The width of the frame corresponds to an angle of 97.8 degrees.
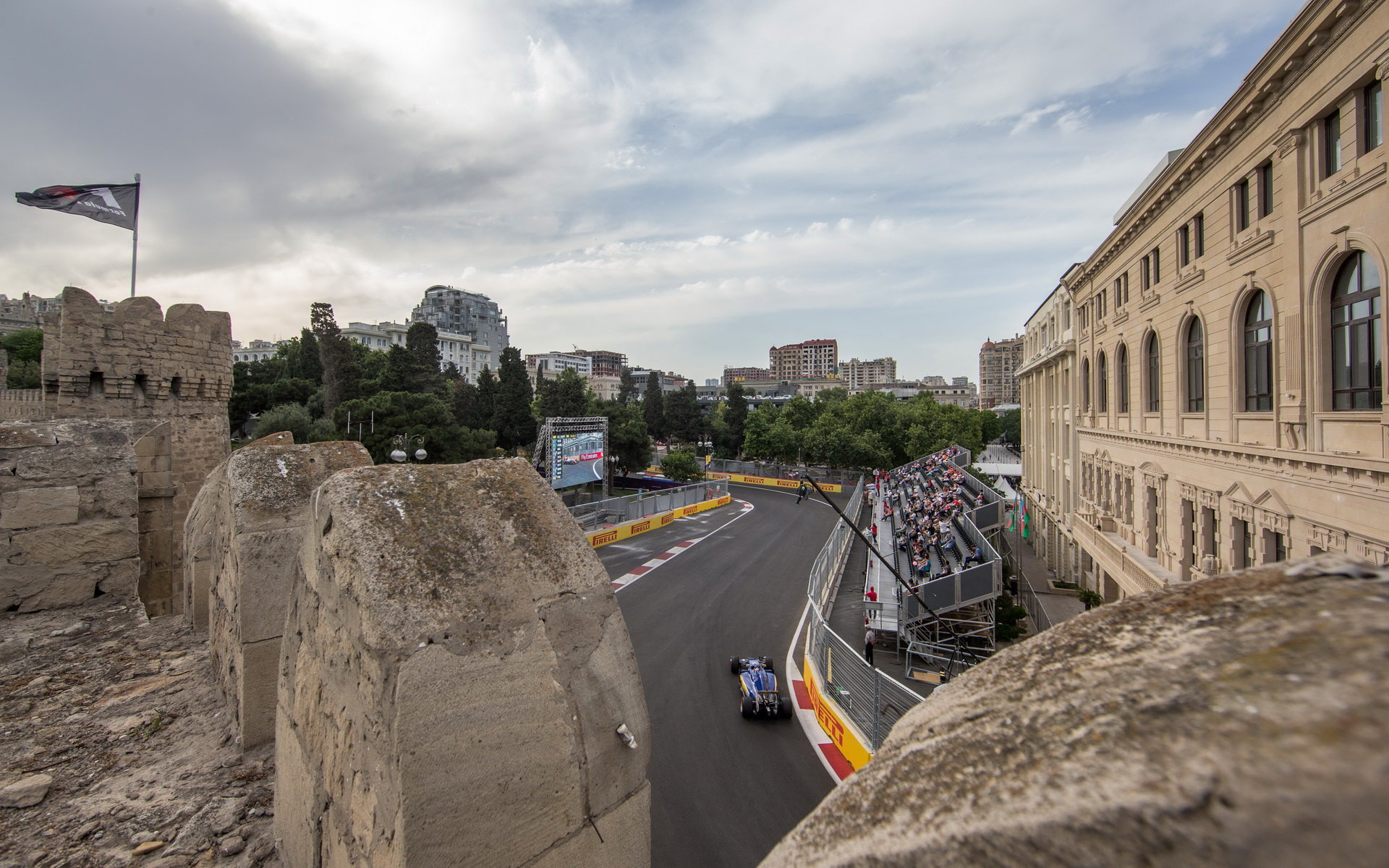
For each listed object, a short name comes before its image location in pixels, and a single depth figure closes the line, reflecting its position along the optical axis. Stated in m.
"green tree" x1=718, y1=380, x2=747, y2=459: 63.59
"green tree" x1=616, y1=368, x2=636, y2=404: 93.01
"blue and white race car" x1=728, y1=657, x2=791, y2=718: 12.27
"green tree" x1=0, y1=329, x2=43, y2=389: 40.24
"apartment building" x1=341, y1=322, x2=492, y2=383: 105.44
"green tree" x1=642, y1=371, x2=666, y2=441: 69.94
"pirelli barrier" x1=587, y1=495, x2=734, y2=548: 27.67
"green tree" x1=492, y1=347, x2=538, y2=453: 51.81
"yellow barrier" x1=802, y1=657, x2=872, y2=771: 10.22
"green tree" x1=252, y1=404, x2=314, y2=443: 36.16
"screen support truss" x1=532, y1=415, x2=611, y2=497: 28.89
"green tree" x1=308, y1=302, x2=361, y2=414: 46.72
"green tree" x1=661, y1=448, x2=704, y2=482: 45.34
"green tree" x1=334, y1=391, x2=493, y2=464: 33.22
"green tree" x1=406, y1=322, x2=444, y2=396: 54.12
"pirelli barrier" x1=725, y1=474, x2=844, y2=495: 47.22
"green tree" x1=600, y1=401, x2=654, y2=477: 46.66
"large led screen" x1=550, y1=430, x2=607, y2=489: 29.42
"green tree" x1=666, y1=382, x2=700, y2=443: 66.88
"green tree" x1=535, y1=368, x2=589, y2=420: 50.94
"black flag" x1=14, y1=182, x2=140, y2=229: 12.01
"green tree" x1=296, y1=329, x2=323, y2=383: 56.28
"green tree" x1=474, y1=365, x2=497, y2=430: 53.10
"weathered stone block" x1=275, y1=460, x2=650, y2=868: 1.95
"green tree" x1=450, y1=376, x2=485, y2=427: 53.06
